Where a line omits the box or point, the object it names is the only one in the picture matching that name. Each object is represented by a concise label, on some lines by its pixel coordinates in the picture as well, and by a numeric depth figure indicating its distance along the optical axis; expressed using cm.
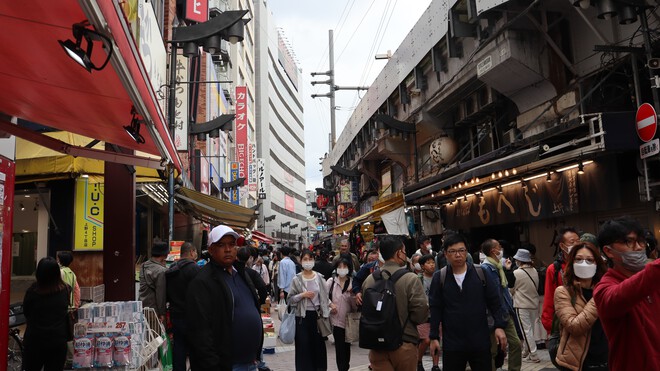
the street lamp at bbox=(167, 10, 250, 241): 1088
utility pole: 4499
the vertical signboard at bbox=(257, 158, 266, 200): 4741
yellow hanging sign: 1027
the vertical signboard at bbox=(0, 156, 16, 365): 465
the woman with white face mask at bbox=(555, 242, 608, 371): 404
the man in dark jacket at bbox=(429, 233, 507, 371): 505
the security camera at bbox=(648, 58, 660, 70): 827
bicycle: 773
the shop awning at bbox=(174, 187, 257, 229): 1353
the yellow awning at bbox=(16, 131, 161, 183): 989
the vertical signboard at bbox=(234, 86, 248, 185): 3697
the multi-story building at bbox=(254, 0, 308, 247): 6781
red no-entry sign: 820
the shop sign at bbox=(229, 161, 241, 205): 3891
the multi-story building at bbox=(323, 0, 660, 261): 913
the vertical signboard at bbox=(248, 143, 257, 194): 4337
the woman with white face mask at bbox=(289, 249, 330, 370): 763
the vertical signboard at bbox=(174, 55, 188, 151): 1495
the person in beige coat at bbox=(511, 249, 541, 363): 896
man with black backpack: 515
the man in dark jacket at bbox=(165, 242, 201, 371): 641
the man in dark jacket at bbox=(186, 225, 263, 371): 401
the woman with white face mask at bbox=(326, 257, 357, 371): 772
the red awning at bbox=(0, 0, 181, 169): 301
